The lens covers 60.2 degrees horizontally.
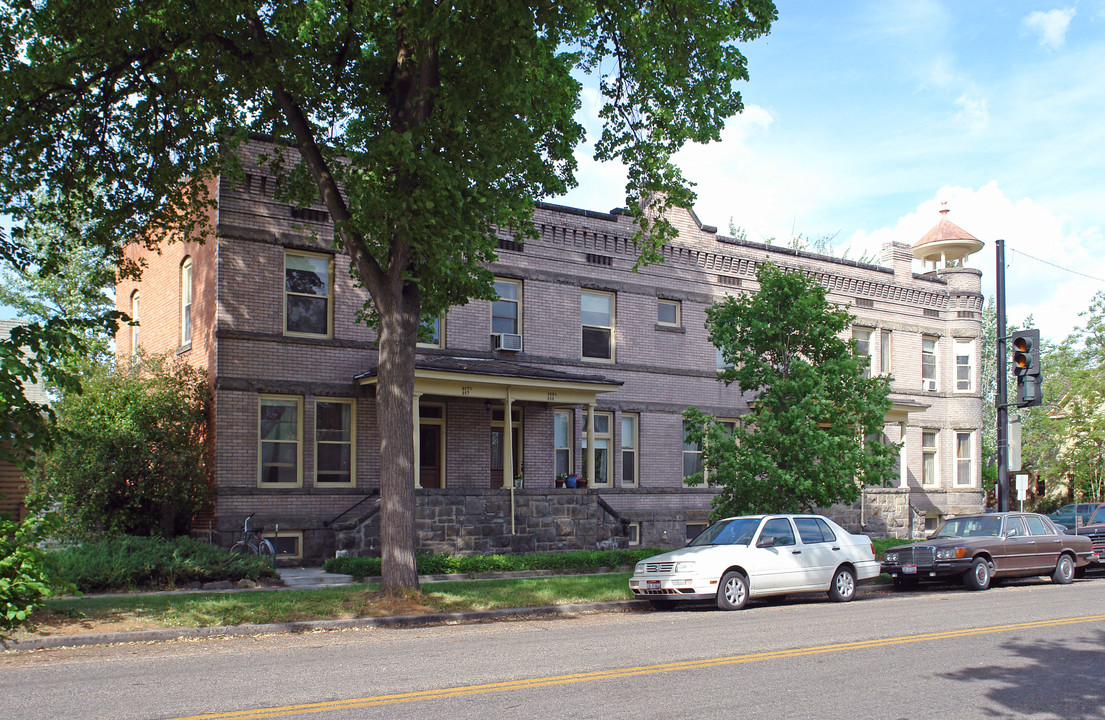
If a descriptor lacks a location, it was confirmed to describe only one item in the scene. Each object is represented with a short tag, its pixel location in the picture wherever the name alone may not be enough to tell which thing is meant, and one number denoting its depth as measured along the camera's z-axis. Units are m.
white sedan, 14.93
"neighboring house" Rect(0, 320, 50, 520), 23.78
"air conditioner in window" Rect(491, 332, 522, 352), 24.02
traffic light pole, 20.67
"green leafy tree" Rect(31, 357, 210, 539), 18.83
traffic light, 18.62
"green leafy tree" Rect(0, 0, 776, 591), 13.51
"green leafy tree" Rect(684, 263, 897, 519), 19.22
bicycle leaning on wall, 18.81
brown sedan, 18.03
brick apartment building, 20.59
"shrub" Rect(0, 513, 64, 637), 11.09
